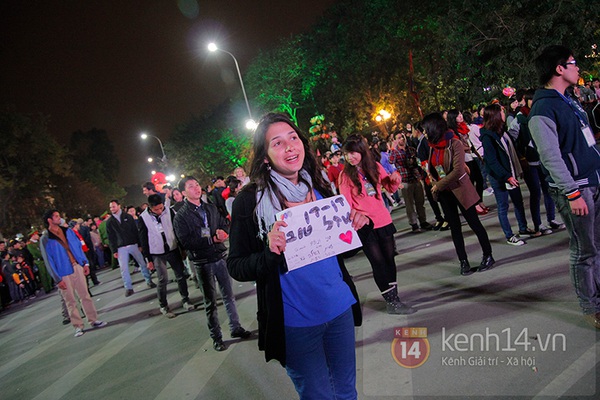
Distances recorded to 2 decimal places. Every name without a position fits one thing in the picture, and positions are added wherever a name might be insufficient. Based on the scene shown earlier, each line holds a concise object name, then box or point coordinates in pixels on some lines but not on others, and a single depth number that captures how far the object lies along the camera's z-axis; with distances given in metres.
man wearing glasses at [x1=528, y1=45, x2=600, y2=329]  3.44
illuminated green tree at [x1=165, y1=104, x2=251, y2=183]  55.67
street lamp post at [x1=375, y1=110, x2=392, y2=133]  38.38
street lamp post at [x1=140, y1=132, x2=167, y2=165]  43.38
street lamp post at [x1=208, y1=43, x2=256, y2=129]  25.45
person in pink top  5.00
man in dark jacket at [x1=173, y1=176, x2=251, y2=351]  5.81
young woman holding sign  2.32
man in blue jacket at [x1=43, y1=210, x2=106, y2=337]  7.56
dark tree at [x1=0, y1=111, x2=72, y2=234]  33.94
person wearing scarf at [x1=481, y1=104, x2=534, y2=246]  6.24
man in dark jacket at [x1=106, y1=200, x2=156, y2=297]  10.93
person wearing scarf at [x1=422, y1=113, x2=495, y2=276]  5.55
